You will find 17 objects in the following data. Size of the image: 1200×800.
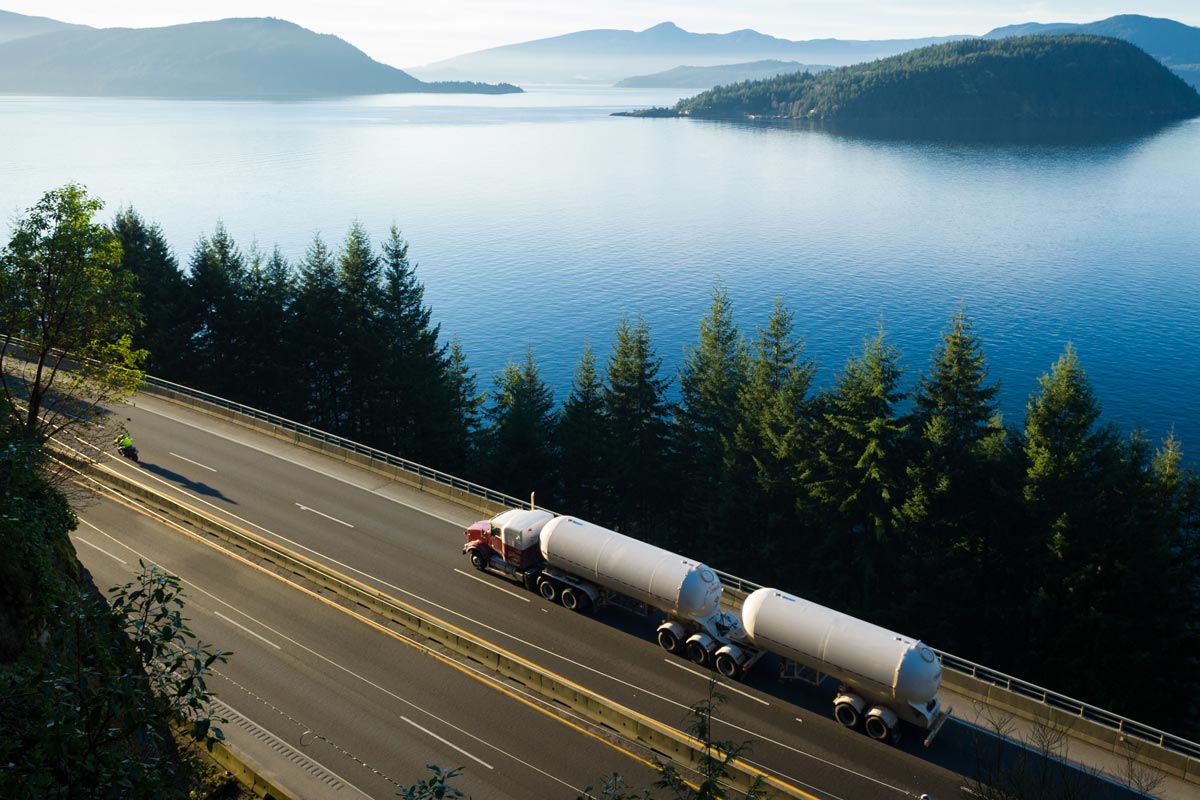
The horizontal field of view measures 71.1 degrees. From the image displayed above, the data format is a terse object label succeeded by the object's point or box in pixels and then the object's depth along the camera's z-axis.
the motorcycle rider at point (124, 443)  42.84
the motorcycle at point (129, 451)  43.12
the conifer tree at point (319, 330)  59.03
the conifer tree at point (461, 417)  58.78
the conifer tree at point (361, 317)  59.03
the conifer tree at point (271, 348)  60.00
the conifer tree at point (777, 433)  45.53
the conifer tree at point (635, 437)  55.12
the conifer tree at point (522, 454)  52.88
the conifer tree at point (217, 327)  61.09
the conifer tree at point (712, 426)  49.47
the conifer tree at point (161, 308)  59.97
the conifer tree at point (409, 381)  57.81
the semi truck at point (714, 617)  23.77
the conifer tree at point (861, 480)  41.69
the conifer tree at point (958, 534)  39.31
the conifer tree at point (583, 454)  55.03
